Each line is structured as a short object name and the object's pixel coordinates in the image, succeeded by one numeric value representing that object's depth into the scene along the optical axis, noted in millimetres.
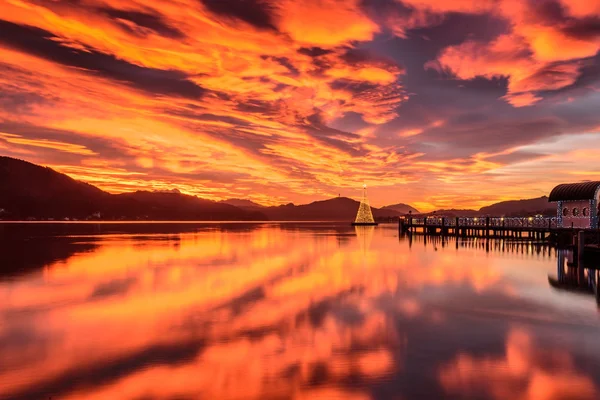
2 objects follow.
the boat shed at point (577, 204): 47312
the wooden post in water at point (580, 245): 36406
